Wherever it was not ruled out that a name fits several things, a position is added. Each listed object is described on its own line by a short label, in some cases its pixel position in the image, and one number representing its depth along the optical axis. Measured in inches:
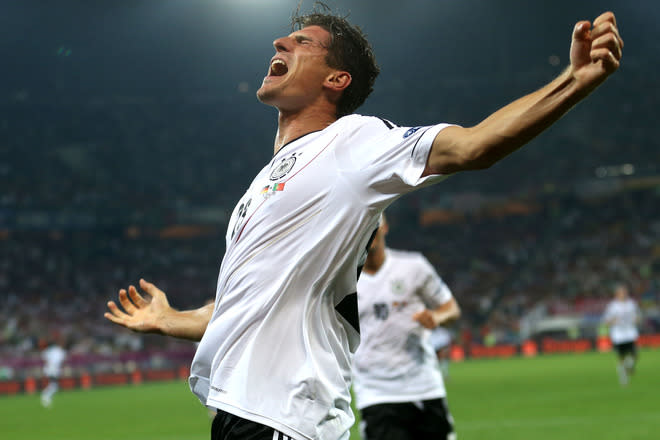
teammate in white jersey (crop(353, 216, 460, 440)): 265.1
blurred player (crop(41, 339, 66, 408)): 939.5
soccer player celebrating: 97.3
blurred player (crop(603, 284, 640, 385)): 720.3
